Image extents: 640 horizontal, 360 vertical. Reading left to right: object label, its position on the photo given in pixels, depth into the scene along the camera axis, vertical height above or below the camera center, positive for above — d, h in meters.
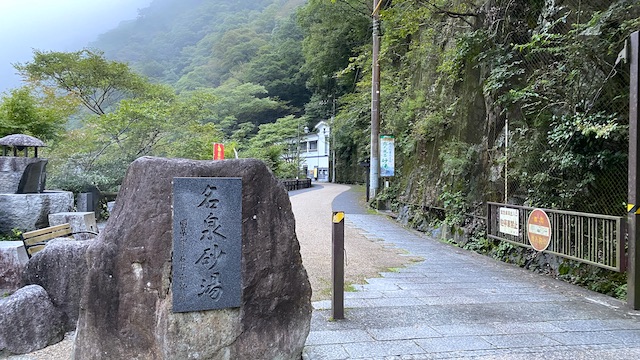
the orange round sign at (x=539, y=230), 6.37 -0.86
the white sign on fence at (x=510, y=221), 7.27 -0.82
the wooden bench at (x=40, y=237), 6.15 -0.97
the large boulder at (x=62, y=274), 4.87 -1.22
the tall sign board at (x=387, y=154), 15.72 +0.92
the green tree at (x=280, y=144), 33.64 +3.24
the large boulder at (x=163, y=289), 3.16 -0.91
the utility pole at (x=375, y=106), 15.97 +2.90
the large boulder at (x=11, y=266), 6.16 -1.40
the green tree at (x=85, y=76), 22.22 +5.94
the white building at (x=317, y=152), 52.52 +3.69
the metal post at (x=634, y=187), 4.82 -0.12
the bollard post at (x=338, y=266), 4.41 -1.00
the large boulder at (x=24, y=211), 8.55 -0.75
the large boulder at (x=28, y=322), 4.20 -1.58
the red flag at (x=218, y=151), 9.59 +0.67
